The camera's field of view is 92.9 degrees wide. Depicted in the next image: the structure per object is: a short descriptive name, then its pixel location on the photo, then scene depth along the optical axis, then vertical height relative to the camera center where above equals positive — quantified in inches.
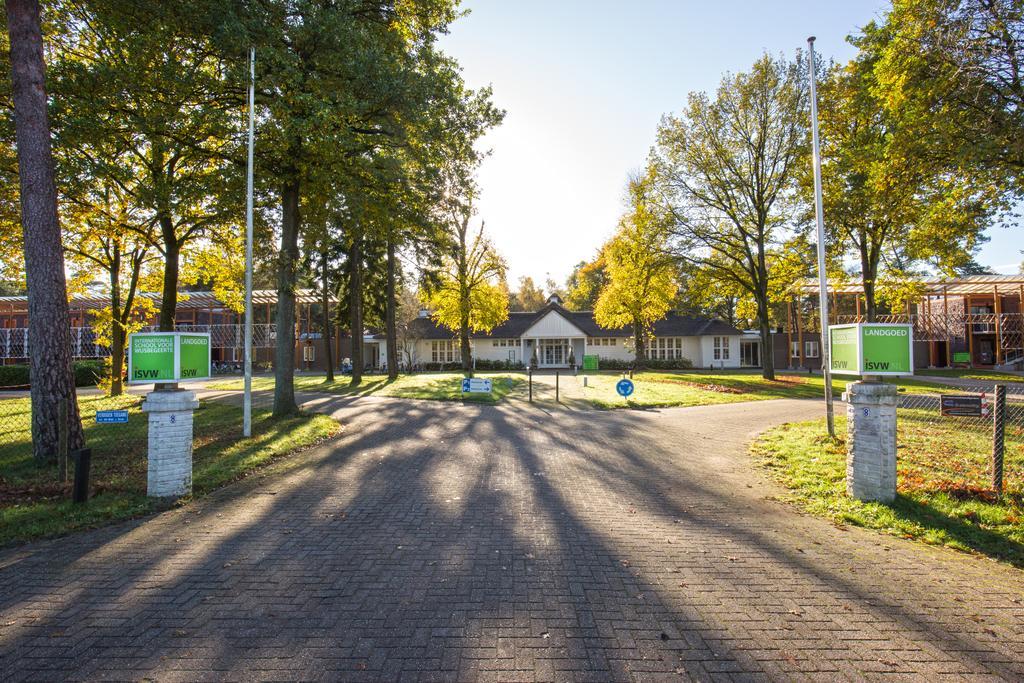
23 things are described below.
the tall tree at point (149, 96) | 392.2 +224.3
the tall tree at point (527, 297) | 2827.3 +315.2
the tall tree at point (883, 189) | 502.6 +190.6
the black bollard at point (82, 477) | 244.2 -61.5
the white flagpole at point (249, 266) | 412.9 +80.0
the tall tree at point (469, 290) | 1207.6 +153.6
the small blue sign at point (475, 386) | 676.1 -48.7
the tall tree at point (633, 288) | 1240.2 +175.9
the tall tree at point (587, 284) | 2008.4 +318.3
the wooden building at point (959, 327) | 1396.4 +58.6
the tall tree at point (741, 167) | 962.1 +381.0
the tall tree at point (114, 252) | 585.6 +152.7
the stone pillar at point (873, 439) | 245.6 -47.2
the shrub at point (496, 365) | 1704.0 -49.6
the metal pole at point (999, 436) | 244.8 -45.7
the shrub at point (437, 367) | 1702.8 -54.3
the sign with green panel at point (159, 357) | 261.0 -1.5
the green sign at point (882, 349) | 252.5 -0.9
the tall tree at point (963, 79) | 409.1 +232.7
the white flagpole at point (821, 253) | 403.9 +79.7
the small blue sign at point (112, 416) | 289.7 -36.9
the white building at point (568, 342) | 1716.3 +31.7
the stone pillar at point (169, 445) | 259.8 -49.0
